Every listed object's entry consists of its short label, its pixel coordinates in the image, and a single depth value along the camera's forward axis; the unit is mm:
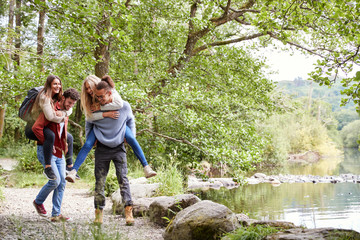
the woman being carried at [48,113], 4129
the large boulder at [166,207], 5199
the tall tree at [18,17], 14996
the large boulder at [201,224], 4082
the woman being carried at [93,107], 4117
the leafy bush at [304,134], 35250
